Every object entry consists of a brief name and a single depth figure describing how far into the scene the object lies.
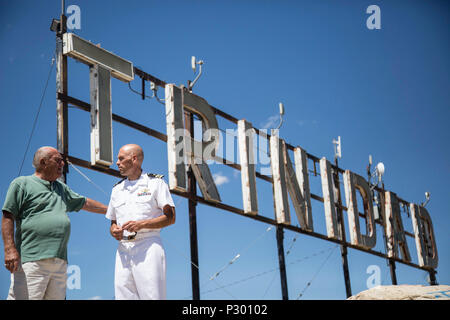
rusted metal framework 9.38
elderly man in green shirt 4.67
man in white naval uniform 4.93
